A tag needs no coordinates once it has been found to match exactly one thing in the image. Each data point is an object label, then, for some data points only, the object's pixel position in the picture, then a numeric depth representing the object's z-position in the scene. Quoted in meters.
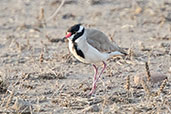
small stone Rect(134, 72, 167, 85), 12.45
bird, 11.77
